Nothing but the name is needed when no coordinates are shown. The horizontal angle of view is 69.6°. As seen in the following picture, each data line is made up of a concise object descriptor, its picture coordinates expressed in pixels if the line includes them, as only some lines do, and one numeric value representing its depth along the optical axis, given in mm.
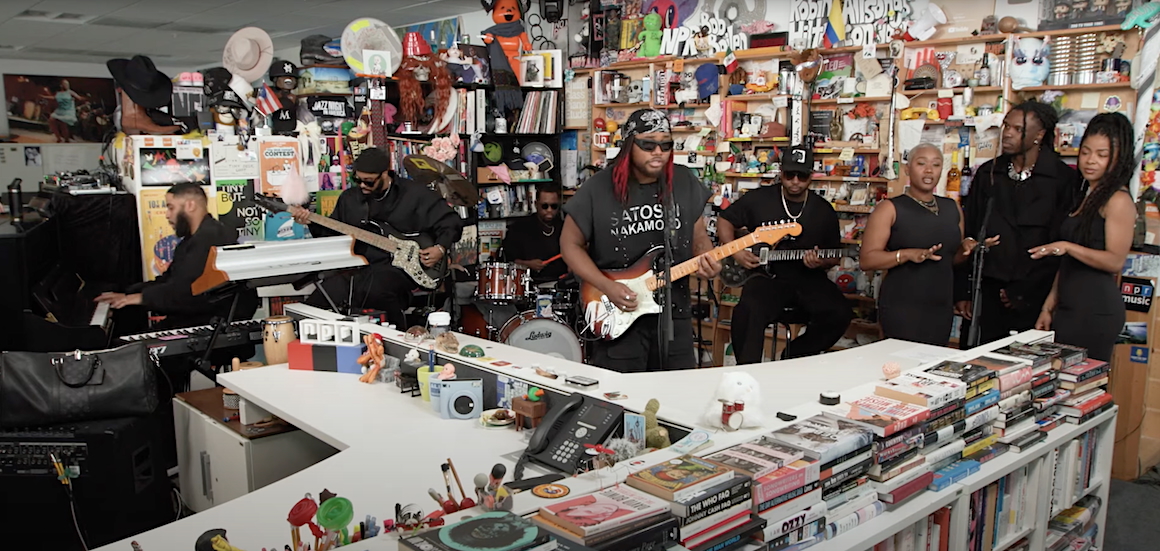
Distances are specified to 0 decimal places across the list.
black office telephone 2268
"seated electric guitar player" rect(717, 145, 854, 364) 4926
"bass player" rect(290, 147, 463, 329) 5141
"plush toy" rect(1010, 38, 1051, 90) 4715
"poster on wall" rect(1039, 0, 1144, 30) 4473
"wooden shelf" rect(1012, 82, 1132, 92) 4455
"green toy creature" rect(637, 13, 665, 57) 6762
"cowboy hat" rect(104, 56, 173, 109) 5180
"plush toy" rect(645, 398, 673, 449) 2246
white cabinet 2982
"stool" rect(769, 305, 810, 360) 4988
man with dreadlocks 4270
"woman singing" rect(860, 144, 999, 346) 3859
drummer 6336
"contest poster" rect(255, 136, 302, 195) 5605
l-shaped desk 1991
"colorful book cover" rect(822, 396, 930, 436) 2090
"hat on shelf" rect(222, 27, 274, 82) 5516
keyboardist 4719
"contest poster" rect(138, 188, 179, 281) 5309
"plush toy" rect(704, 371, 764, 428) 2182
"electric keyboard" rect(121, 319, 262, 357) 3807
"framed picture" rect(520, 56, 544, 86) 7031
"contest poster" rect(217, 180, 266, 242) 5496
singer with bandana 3391
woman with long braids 3688
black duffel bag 3119
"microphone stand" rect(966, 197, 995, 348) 3904
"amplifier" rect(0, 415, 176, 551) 3045
